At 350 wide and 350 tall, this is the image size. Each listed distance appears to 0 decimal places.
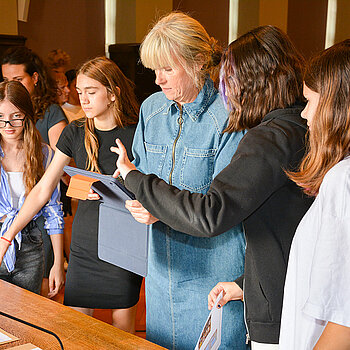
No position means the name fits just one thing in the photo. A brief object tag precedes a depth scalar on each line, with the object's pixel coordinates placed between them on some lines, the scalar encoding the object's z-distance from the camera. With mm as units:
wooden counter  1467
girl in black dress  2312
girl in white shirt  986
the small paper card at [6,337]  1468
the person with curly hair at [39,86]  3326
